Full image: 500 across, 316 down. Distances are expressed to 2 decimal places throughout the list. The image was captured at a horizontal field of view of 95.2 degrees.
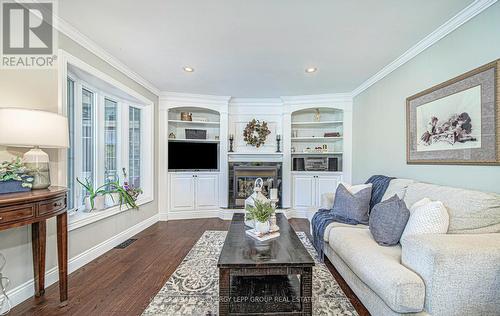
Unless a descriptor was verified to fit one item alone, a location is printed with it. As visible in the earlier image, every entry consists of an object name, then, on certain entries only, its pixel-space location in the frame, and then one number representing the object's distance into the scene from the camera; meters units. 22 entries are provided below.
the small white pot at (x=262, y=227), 2.11
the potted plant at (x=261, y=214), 2.08
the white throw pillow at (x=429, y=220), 1.65
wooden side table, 1.49
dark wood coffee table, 1.58
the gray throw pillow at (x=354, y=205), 2.65
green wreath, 4.84
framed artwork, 1.82
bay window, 2.73
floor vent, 3.07
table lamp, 1.59
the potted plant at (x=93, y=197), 2.85
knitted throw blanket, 2.60
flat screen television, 4.52
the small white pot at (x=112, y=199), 3.20
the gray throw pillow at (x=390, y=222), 1.92
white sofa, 1.30
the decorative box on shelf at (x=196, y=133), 4.66
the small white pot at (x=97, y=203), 2.89
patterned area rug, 1.80
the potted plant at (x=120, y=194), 3.17
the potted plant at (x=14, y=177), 1.64
